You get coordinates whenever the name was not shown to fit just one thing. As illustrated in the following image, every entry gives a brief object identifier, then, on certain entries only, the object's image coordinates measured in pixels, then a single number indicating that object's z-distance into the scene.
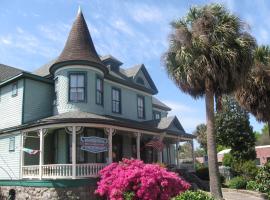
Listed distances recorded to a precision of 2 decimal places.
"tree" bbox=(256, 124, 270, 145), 86.50
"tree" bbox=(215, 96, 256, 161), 33.59
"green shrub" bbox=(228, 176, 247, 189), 26.55
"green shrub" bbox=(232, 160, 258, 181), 28.61
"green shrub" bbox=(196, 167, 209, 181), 29.95
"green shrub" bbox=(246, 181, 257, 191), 24.90
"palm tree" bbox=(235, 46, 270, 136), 23.13
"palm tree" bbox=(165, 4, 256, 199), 18.22
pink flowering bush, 16.52
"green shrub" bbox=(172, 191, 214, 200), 13.56
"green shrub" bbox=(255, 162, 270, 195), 22.44
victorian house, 20.56
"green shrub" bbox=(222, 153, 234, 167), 33.53
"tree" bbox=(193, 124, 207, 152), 69.62
